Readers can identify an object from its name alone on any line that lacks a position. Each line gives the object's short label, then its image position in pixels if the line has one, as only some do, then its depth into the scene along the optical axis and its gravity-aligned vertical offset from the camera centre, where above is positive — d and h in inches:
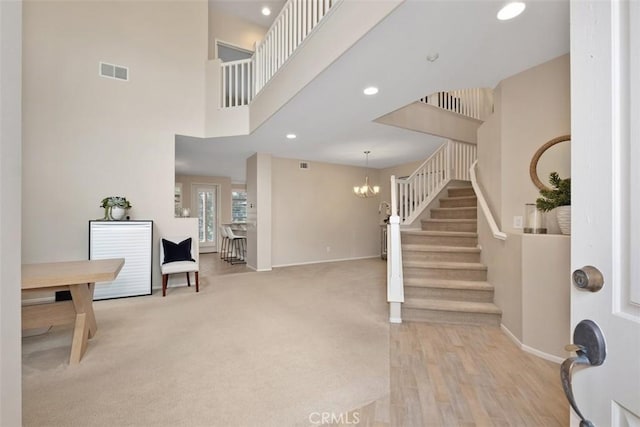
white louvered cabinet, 153.9 -20.3
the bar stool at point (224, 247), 318.1 -39.7
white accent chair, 163.9 -29.5
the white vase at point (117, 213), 159.5 +0.6
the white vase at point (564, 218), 86.4 -1.1
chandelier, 260.4 +22.1
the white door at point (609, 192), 20.4 +1.7
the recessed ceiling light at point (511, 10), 73.2 +53.8
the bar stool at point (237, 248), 292.3 -37.6
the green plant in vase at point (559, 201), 87.4 +4.4
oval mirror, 97.9 +18.8
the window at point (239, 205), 426.0 +14.1
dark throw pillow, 173.8 -22.6
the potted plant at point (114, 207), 159.3 +4.0
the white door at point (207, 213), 365.1 +1.6
